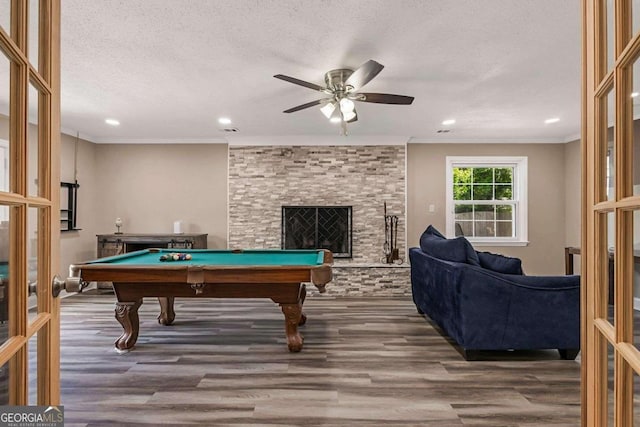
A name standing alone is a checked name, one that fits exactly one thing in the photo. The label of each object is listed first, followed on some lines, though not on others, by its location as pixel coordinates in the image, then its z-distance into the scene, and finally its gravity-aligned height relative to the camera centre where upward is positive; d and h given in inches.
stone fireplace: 221.0 +16.2
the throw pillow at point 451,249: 115.0 -11.9
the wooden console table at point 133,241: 201.3 -14.7
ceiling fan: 115.4 +38.6
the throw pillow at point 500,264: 111.9 -15.4
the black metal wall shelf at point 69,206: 199.8 +4.6
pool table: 105.9 -18.4
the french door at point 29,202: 27.8 +1.0
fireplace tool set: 218.6 -12.2
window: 226.5 +9.2
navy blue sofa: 107.6 -28.4
